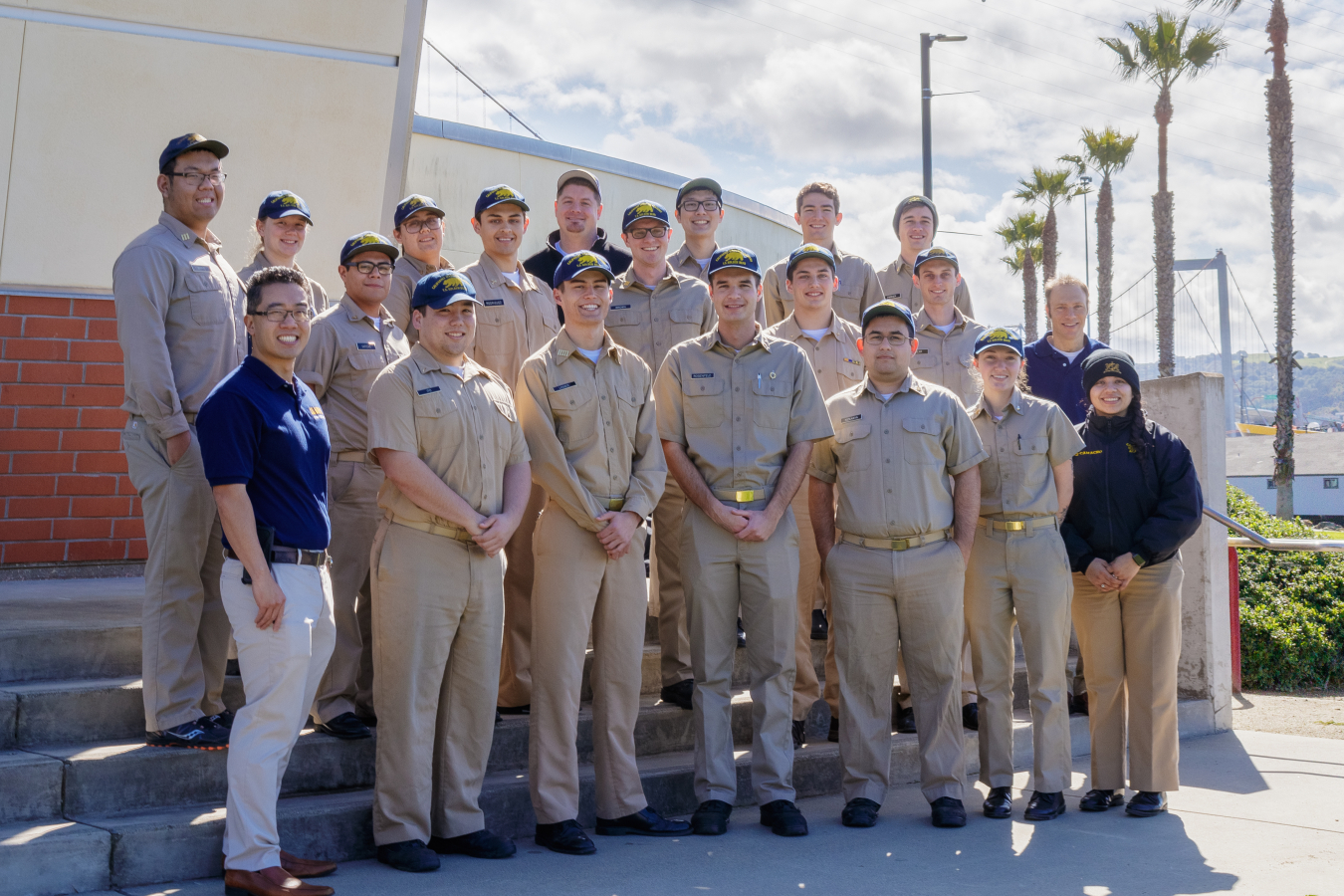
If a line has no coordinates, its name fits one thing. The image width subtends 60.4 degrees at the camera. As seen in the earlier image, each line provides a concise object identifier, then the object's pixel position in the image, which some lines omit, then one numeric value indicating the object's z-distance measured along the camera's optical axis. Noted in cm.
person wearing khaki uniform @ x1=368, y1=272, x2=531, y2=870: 441
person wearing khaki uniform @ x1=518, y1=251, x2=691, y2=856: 481
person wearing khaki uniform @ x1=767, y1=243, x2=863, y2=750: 584
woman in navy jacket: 555
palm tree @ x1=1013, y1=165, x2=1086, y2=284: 3833
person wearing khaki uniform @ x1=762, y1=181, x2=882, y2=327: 691
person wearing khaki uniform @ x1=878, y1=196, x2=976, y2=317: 718
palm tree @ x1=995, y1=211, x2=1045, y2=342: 4188
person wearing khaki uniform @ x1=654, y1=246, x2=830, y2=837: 511
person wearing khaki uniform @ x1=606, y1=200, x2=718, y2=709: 594
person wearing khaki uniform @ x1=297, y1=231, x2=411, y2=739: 496
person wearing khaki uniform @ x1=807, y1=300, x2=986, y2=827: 526
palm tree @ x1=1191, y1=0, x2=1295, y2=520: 2589
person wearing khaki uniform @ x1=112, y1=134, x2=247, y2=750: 439
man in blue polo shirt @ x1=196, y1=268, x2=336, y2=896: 388
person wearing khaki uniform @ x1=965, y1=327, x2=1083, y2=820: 546
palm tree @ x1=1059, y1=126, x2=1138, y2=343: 3416
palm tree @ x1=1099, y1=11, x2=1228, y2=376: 2992
